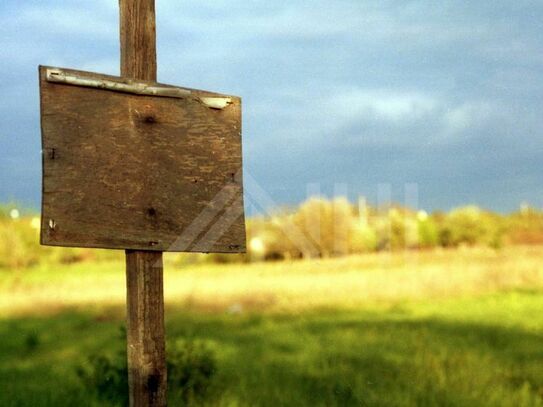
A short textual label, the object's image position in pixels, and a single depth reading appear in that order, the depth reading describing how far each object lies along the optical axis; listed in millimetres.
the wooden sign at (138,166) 3475
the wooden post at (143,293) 3730
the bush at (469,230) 26781
